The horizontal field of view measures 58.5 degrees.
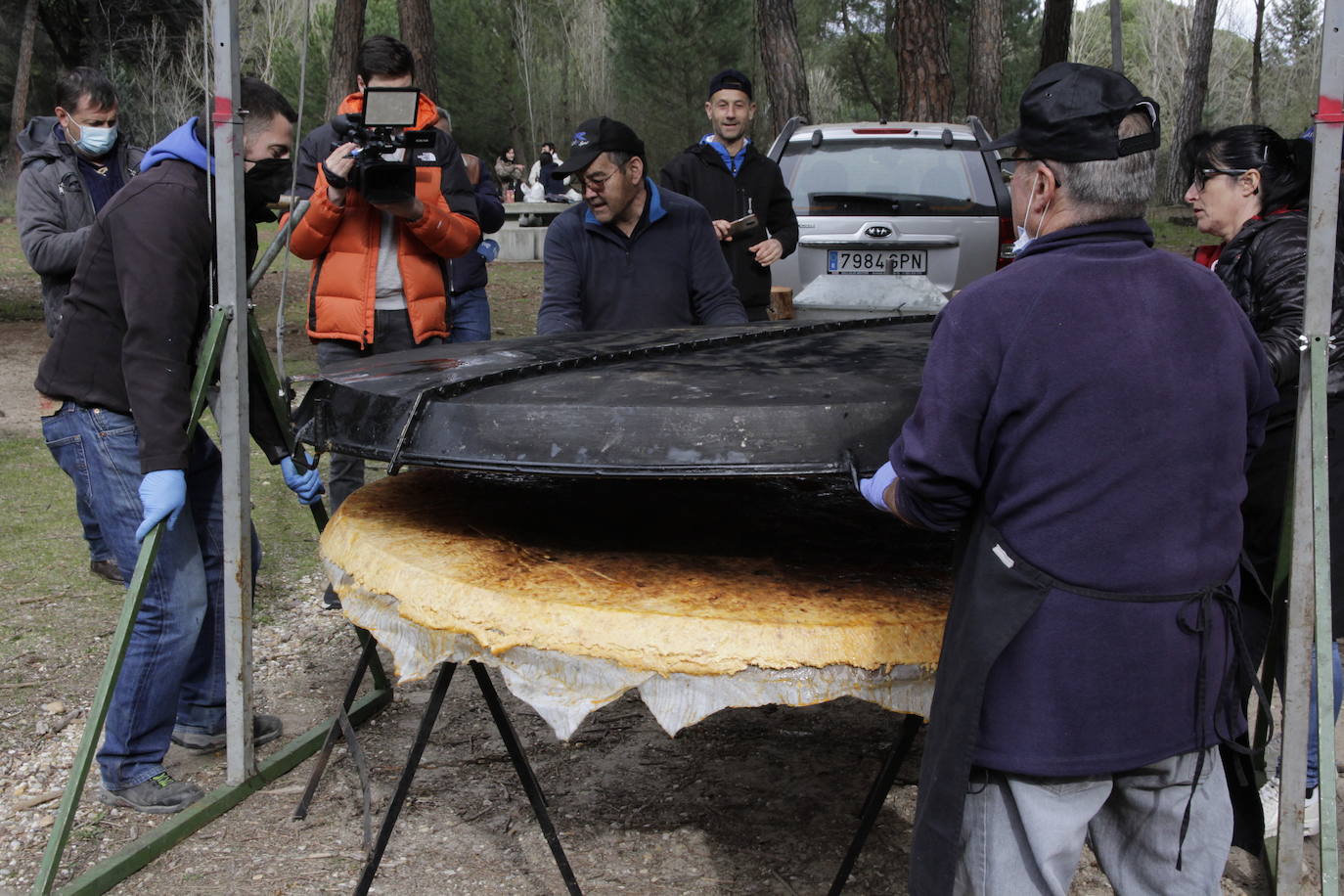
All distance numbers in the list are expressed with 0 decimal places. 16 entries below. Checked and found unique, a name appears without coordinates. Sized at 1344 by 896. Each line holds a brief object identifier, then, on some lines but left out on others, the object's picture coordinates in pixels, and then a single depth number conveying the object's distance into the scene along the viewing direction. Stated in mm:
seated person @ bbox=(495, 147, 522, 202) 24844
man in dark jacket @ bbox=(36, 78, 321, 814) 2877
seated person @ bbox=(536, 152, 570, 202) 22369
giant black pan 2139
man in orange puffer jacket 4328
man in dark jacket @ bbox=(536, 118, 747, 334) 4039
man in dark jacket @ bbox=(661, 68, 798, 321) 5336
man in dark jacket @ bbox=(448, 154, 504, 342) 5191
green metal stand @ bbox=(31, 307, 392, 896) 2699
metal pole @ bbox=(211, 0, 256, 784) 2932
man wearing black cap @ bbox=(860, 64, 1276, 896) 1727
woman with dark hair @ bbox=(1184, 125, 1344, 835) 2717
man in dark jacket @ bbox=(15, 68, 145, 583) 4656
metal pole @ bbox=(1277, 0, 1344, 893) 2264
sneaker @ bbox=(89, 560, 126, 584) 5039
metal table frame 2434
